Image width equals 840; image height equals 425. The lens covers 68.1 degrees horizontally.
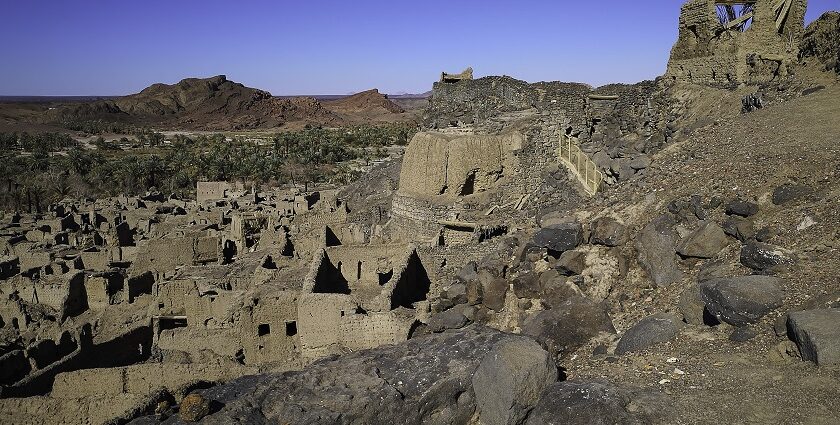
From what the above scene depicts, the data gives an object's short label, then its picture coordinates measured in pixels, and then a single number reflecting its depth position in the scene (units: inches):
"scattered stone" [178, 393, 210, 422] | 275.1
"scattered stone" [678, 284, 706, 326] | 322.7
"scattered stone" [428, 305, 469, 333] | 440.8
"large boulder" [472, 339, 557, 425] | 277.4
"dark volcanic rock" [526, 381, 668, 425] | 251.8
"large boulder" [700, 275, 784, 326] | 292.8
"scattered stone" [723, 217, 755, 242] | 358.6
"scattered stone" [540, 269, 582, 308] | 417.7
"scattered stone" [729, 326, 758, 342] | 287.1
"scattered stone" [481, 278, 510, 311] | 461.1
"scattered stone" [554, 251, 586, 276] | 431.2
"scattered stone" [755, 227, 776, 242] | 345.4
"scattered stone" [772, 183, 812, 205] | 365.7
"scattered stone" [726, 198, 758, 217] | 373.1
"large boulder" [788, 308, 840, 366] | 245.9
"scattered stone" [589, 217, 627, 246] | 429.7
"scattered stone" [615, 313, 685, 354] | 318.3
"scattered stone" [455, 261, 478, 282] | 507.8
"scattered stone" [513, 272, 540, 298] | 444.8
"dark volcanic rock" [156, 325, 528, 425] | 285.1
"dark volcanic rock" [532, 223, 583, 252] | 452.1
